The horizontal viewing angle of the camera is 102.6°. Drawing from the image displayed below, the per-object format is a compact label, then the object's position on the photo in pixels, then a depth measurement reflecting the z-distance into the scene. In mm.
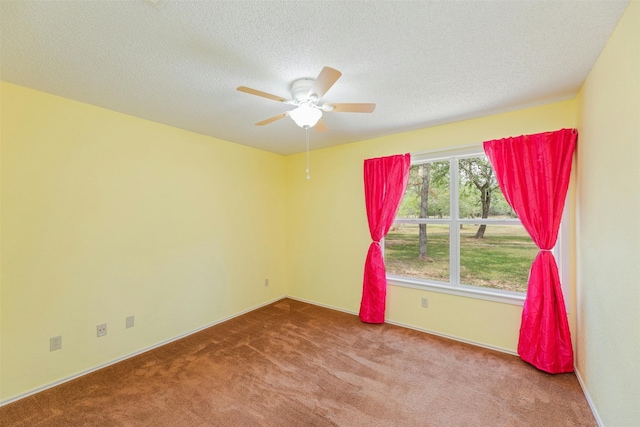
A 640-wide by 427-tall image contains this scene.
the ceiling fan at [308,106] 1770
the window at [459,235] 2766
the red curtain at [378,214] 3236
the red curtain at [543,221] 2242
